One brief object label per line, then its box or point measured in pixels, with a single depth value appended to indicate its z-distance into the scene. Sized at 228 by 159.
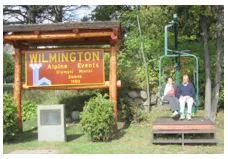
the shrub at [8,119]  9.16
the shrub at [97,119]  8.91
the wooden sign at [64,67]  10.49
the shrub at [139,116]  11.92
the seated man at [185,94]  9.23
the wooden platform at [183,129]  8.54
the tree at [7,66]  21.69
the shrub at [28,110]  13.50
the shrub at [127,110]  12.12
